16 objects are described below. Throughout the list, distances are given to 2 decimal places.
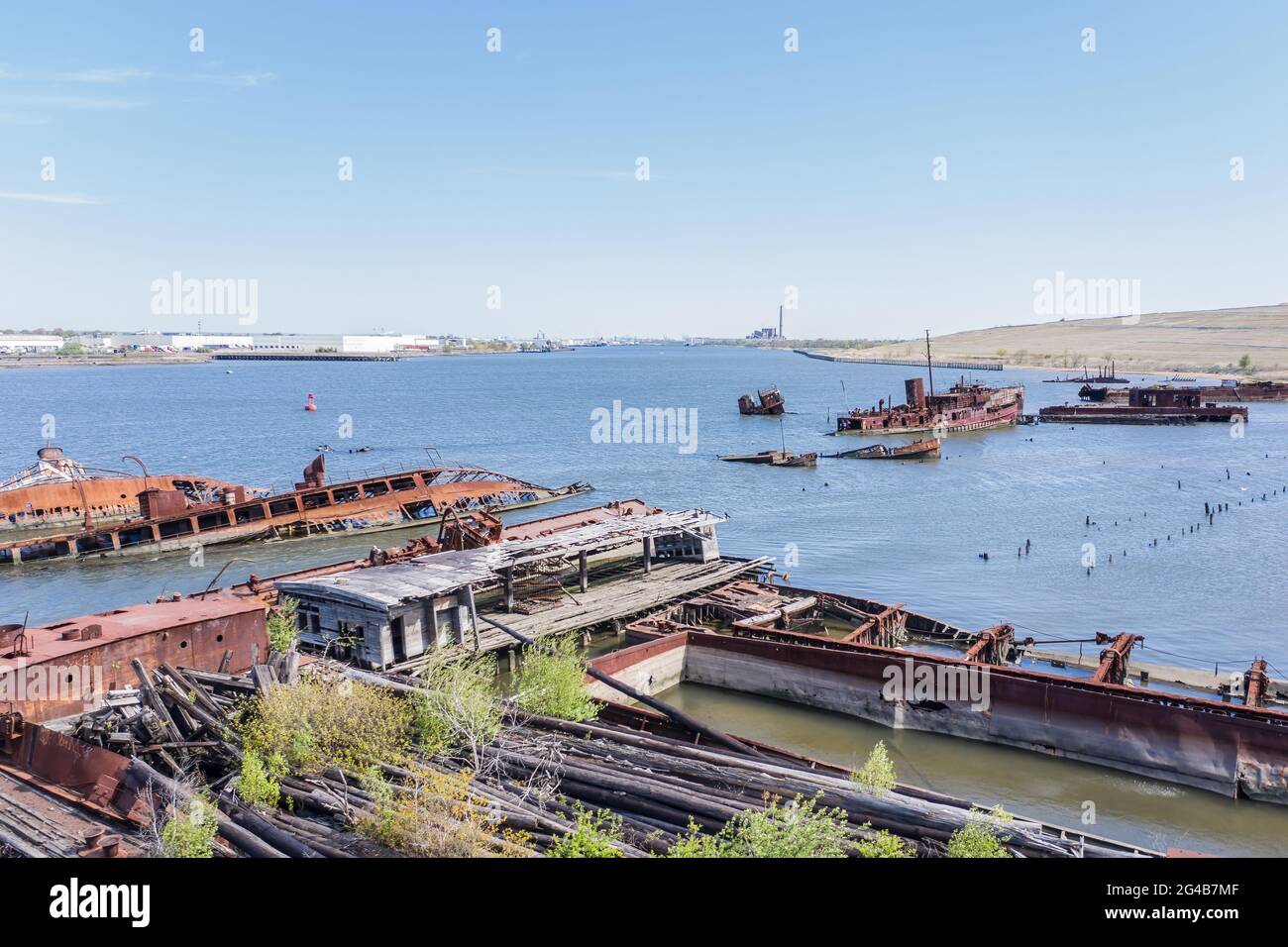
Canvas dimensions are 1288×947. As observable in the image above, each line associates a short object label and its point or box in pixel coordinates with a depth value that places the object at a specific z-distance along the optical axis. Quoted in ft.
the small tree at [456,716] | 56.95
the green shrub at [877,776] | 50.11
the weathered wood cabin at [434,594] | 90.53
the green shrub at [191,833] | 43.21
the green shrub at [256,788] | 51.60
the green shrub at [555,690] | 67.10
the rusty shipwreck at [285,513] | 167.12
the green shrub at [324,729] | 55.16
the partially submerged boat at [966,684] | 72.79
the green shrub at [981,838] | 40.75
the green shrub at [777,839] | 39.68
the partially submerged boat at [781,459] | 259.51
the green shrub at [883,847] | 40.70
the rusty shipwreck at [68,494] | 188.34
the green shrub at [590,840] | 40.91
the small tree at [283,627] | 85.87
